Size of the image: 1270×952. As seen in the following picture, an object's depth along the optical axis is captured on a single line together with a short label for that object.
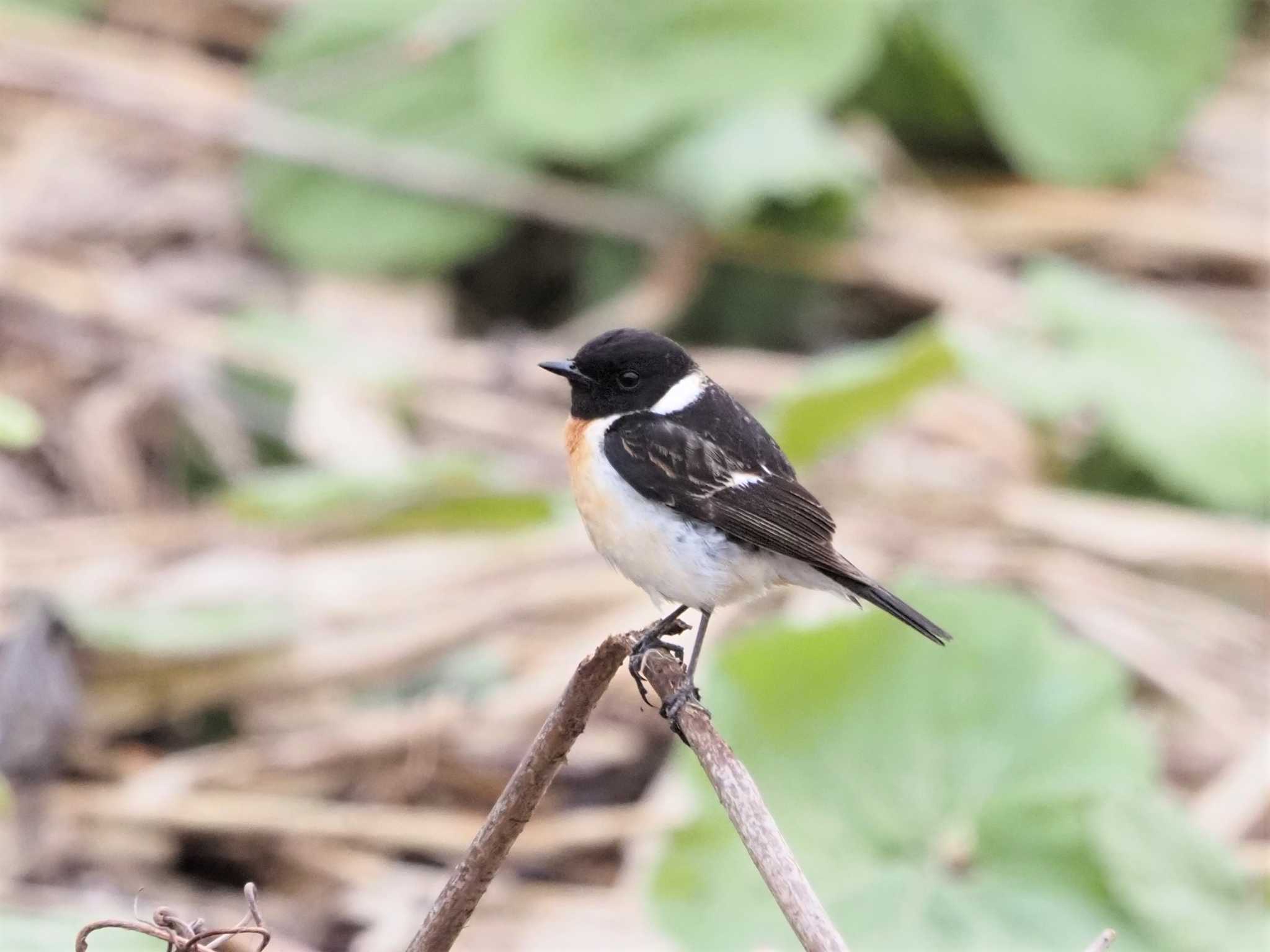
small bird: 6.13
